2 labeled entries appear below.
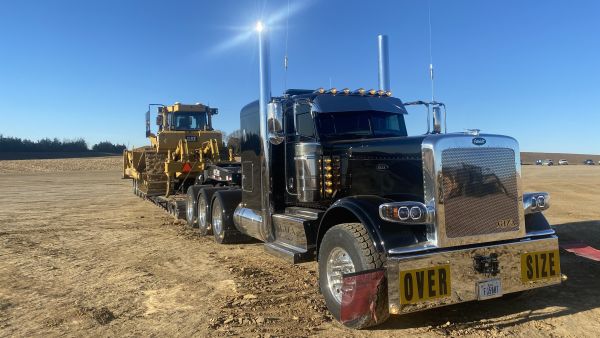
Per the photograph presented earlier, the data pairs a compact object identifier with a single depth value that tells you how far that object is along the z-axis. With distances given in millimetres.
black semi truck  4160
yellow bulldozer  12859
